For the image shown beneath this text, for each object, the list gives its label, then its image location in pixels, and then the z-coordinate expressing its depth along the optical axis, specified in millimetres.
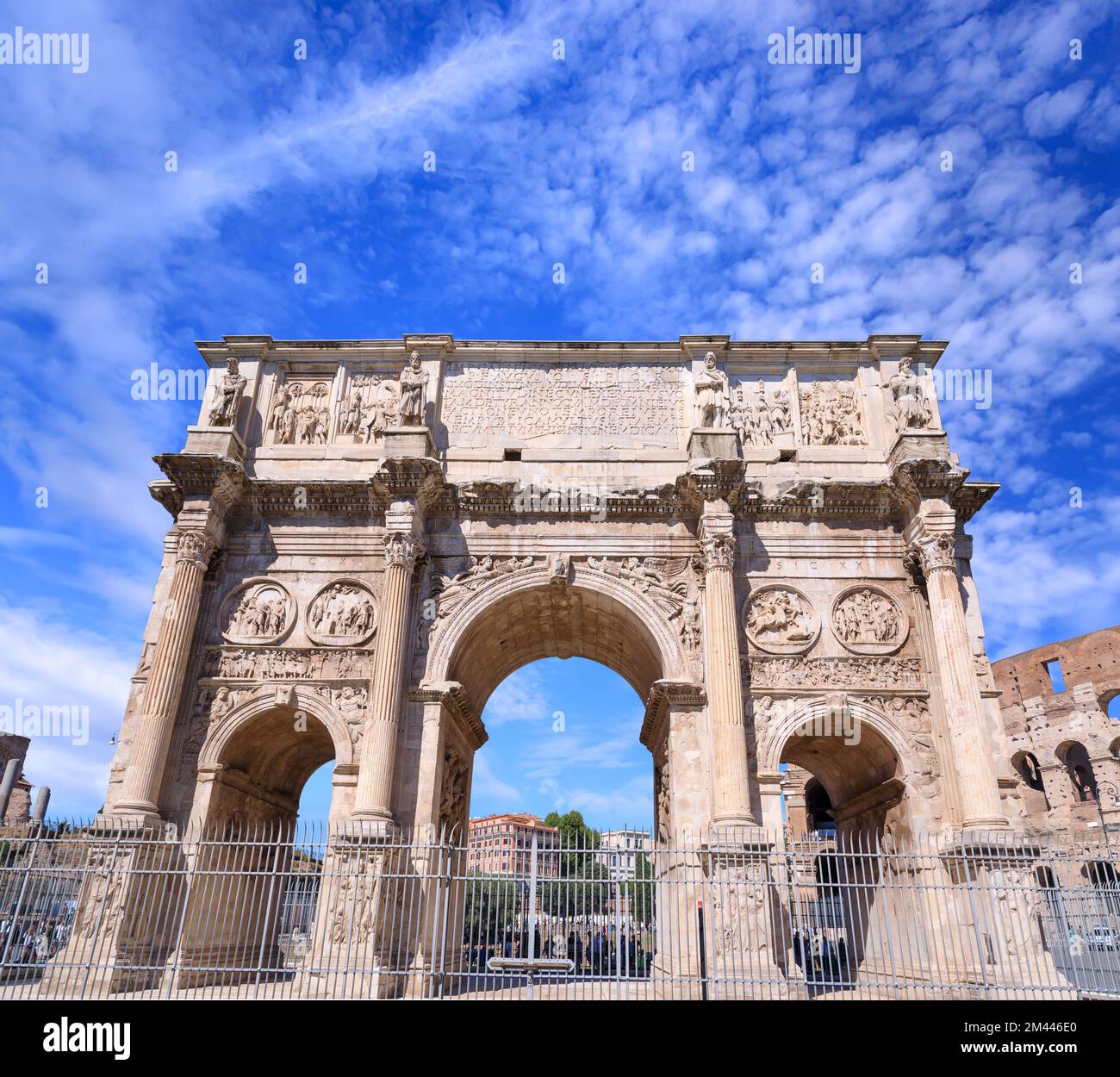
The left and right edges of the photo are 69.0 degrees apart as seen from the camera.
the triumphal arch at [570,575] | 13953
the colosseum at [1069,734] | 34938
